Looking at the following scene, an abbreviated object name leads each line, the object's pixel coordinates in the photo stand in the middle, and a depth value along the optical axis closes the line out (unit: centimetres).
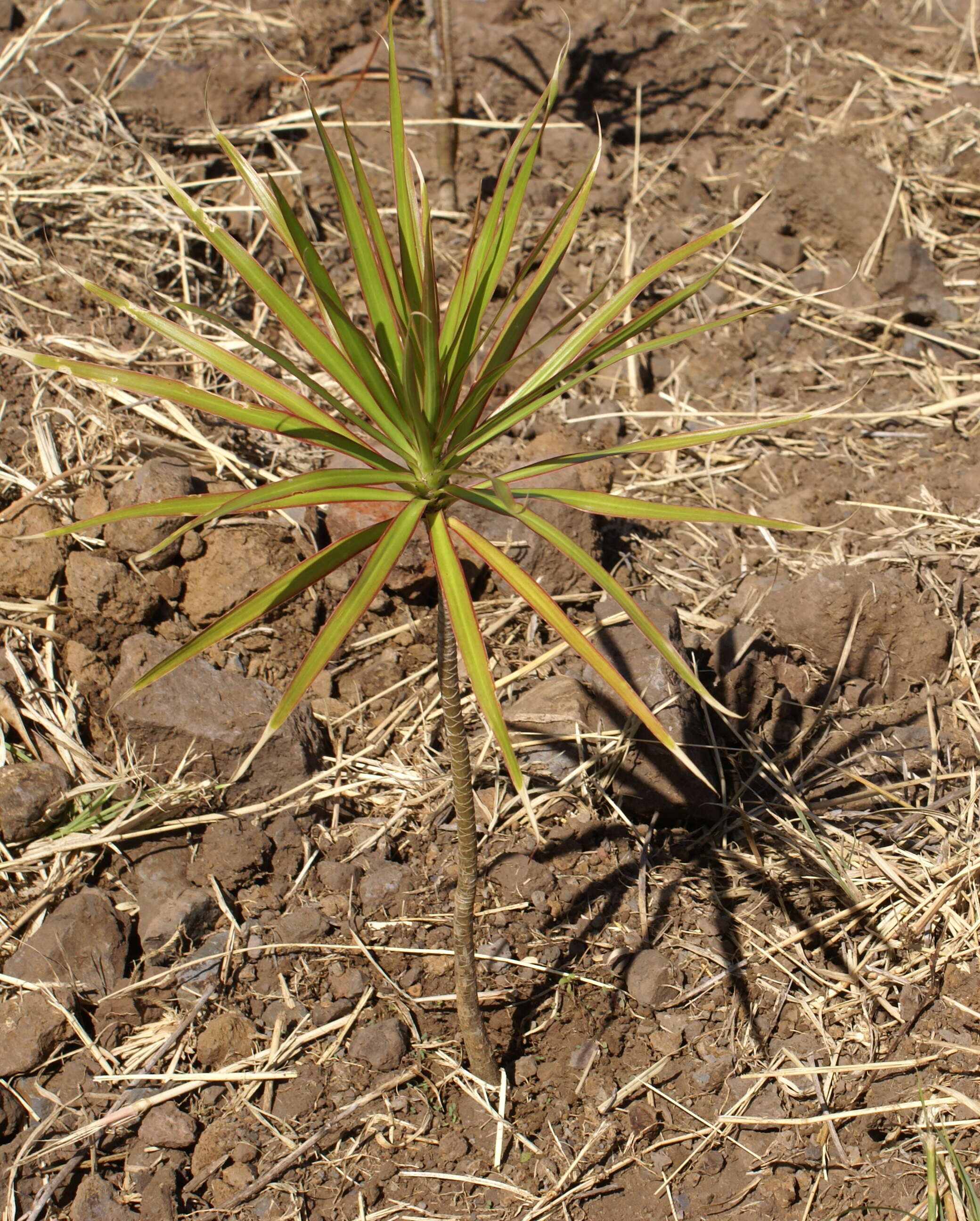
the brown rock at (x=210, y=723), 209
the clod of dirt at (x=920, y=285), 318
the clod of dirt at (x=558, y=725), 217
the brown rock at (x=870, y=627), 233
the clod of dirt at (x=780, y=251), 334
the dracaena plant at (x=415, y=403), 126
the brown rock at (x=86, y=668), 222
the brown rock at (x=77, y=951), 190
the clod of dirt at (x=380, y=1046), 186
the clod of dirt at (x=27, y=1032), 181
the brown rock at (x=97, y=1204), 169
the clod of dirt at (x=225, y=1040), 187
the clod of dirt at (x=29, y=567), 226
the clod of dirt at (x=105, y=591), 223
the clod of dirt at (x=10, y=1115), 176
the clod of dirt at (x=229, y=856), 204
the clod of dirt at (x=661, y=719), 209
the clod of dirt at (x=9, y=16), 348
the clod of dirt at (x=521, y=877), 205
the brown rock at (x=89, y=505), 238
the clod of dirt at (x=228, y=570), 232
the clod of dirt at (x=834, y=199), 330
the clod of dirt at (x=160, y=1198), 169
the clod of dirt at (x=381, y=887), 205
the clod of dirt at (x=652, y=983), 195
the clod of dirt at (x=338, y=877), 206
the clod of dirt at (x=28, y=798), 201
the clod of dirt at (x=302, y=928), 199
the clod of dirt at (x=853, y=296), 321
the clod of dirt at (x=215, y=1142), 177
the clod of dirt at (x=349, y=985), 194
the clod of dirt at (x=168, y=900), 195
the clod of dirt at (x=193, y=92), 326
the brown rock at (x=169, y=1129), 176
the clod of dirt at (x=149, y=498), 229
